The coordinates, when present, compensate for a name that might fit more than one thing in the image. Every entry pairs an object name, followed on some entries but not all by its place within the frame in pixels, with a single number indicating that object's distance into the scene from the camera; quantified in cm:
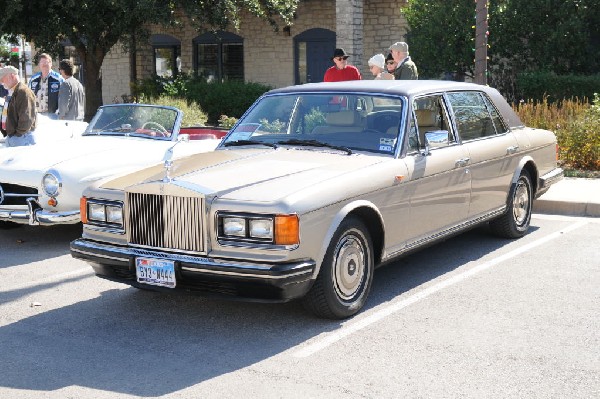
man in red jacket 1216
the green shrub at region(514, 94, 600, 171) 1248
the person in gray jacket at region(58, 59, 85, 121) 1195
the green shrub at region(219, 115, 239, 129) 1737
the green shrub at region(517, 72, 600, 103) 1745
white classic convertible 834
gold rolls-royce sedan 557
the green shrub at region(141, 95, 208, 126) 1650
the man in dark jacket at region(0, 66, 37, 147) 997
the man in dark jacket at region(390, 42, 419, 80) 1152
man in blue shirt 1264
